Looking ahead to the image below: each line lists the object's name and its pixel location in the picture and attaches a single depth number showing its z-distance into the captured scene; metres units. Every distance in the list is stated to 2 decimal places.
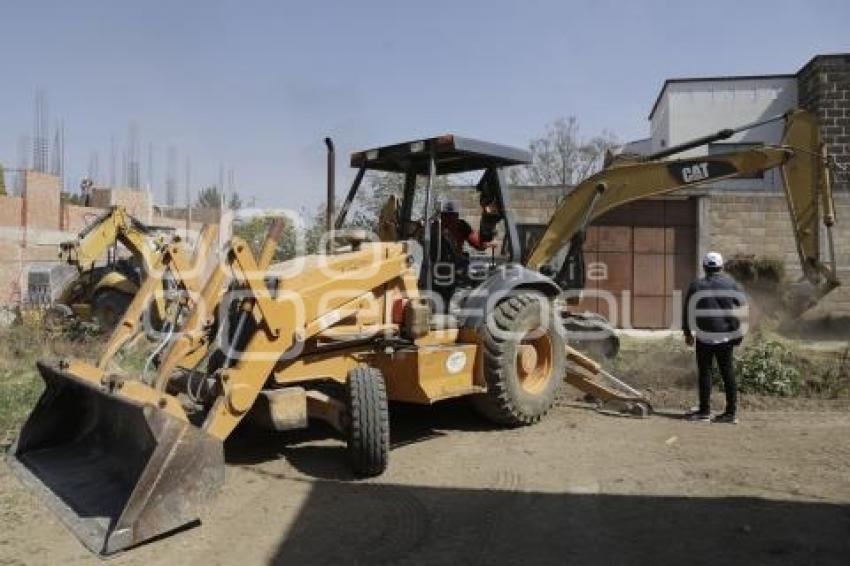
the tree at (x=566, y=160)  37.94
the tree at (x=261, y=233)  16.92
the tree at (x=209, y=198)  46.78
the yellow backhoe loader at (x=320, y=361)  4.84
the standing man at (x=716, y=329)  8.16
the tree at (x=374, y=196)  15.86
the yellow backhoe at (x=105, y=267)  13.07
